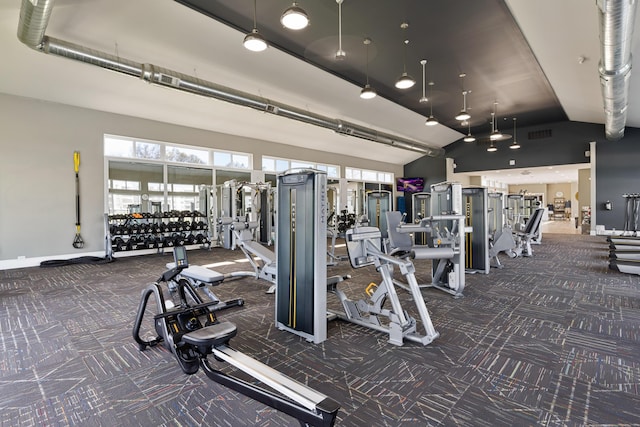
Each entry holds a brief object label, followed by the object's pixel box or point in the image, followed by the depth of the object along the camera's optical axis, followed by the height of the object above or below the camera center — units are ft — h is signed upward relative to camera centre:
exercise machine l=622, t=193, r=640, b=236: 33.88 -1.01
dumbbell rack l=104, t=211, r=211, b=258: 24.00 -1.65
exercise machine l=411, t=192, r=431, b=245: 28.48 +0.12
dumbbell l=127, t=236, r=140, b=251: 24.13 -2.50
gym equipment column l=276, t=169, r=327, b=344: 8.98 -1.33
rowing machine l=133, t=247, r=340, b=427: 4.83 -2.96
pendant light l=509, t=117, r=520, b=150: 42.95 +9.86
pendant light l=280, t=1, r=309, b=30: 11.93 +7.44
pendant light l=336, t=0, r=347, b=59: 15.37 +9.86
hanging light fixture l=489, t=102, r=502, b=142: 33.17 +10.83
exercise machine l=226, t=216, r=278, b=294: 15.87 -1.81
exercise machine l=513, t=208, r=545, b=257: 23.95 -2.12
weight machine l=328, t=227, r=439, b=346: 9.34 -2.88
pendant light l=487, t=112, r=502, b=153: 36.52 +10.75
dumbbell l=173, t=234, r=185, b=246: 26.71 -2.48
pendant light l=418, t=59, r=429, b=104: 22.54 +10.57
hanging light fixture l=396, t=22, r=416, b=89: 19.35 +7.96
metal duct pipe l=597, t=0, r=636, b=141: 10.97 +7.01
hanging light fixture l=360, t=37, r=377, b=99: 19.93 +7.60
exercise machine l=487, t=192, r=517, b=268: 20.35 -2.18
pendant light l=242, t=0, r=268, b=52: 13.67 +7.43
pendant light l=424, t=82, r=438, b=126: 26.81 +7.76
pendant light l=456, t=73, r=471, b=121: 24.97 +10.49
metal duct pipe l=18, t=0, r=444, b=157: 12.92 +8.02
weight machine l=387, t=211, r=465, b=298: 12.89 -1.74
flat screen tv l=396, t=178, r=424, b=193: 53.26 +4.10
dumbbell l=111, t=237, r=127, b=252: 23.32 -2.47
